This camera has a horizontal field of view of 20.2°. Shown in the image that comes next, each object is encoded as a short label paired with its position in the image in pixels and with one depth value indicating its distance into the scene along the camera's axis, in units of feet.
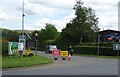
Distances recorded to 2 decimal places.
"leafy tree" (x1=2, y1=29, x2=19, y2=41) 358.49
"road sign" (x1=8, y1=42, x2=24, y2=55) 113.29
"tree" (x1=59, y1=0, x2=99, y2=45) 257.34
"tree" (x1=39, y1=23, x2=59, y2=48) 363.15
